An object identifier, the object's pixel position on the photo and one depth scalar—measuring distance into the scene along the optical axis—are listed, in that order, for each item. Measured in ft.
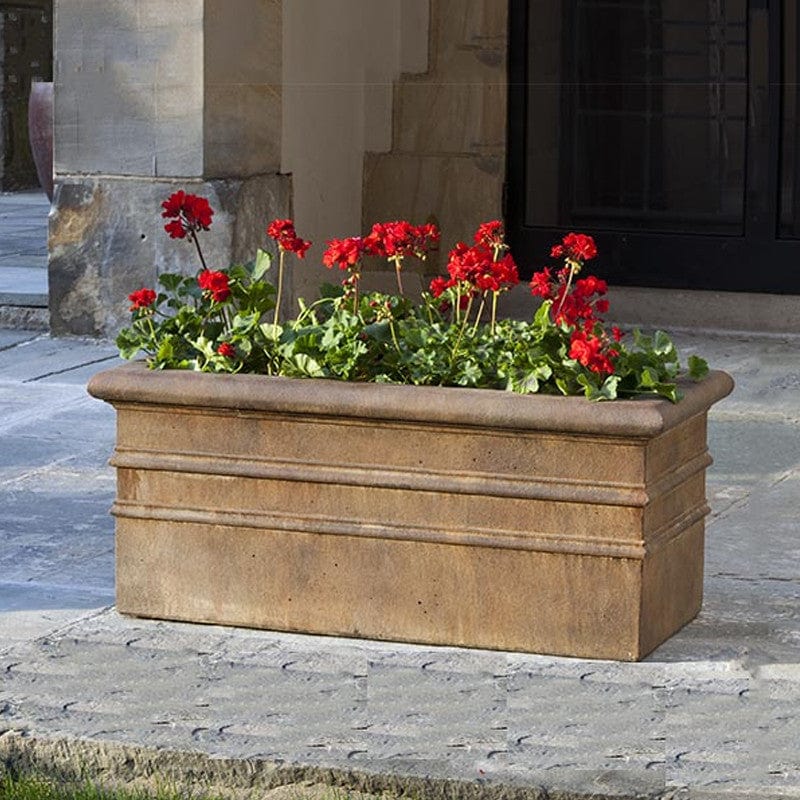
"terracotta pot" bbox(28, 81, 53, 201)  61.03
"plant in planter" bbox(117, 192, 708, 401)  24.23
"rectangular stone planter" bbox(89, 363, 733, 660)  23.50
